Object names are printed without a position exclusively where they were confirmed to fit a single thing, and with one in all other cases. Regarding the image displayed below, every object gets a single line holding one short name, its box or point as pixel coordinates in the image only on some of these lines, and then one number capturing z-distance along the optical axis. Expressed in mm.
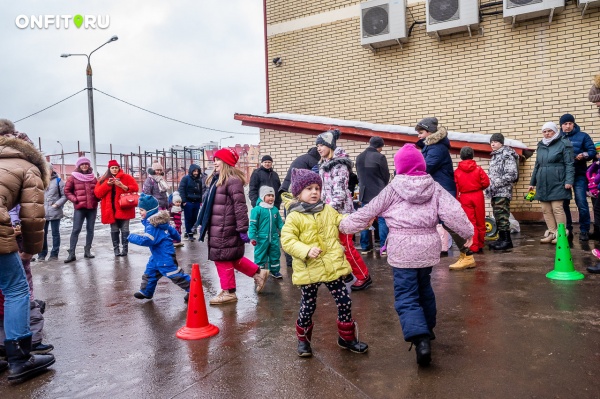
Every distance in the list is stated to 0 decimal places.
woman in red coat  8719
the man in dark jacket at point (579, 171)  7664
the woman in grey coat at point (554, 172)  7145
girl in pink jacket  3424
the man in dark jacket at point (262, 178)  7922
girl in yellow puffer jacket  3512
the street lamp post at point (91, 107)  18391
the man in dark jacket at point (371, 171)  6910
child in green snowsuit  6148
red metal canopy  9477
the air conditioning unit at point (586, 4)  9289
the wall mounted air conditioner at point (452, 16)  10391
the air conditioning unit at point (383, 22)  11242
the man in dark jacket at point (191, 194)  10631
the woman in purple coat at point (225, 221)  5191
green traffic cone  5441
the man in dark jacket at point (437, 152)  6312
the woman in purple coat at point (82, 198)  8750
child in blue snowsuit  5324
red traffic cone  4174
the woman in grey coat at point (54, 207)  8883
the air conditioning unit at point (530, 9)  9602
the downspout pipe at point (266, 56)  13367
